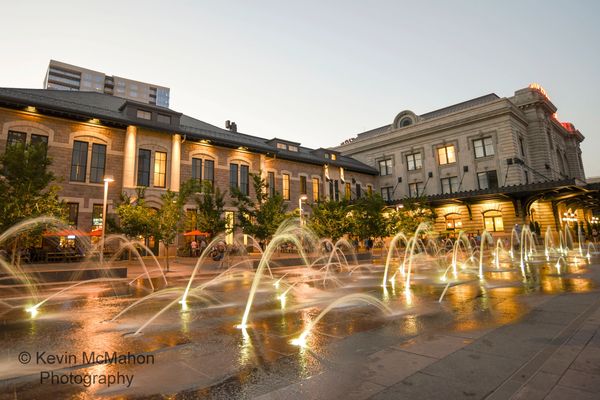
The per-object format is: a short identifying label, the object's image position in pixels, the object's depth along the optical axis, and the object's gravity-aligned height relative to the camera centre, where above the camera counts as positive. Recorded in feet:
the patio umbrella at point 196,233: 81.97 +5.15
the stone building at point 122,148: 75.10 +29.51
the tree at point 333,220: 83.10 +7.30
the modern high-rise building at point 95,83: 330.13 +187.53
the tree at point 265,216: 73.00 +7.87
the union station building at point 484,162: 118.21 +35.71
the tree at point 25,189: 47.80 +10.92
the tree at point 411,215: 100.99 +9.89
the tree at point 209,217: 76.79 +8.51
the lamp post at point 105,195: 57.59 +11.01
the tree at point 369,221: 86.17 +6.97
